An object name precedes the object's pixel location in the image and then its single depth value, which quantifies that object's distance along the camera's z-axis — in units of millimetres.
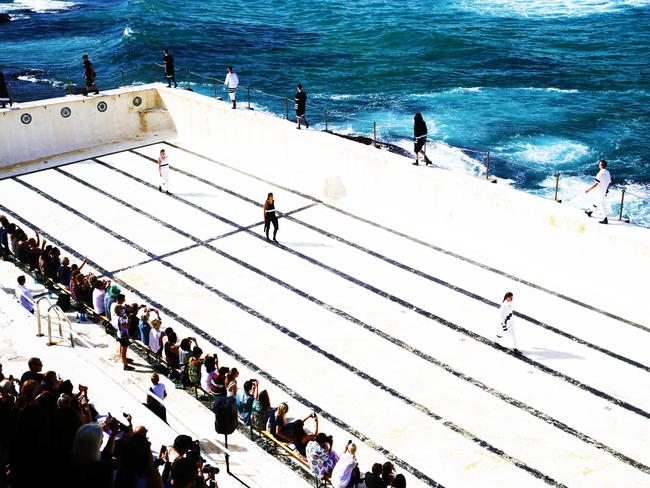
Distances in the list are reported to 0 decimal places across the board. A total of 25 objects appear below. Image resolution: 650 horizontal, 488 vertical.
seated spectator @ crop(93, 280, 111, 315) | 14305
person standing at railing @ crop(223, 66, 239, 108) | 21484
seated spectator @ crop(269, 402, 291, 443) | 11234
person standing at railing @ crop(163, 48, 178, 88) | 23266
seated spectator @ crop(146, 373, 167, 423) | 10430
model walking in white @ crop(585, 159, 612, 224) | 15211
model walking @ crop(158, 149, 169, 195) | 19719
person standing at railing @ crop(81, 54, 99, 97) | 23078
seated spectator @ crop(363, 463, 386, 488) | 9836
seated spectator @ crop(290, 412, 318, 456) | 11094
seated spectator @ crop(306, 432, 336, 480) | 10547
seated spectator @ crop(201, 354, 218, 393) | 12266
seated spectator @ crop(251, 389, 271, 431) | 11562
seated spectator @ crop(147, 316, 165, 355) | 13242
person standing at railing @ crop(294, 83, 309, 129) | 19969
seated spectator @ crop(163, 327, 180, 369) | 12861
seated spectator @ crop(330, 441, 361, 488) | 10156
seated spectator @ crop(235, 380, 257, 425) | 11688
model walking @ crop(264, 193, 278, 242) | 17312
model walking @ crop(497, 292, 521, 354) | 13312
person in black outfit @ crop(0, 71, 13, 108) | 21608
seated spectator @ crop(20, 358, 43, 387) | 8727
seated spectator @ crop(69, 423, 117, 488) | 6633
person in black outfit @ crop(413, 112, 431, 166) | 17625
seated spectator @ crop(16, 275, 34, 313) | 13465
